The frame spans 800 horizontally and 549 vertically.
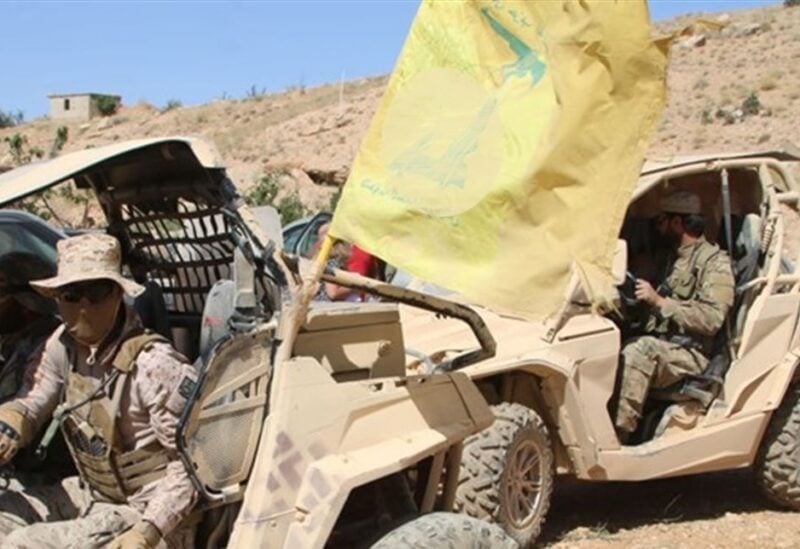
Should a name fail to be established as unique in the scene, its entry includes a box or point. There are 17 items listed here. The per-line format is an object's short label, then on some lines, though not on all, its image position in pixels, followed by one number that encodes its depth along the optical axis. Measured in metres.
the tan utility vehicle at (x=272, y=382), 3.97
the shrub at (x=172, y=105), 62.58
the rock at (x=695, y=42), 46.44
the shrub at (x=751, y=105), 36.00
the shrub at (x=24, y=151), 39.39
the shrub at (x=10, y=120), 64.69
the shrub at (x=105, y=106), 63.75
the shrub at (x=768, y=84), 38.57
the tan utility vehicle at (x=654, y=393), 6.66
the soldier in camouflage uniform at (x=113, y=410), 3.94
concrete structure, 63.97
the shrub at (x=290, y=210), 23.67
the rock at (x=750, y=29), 47.25
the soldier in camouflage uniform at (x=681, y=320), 7.33
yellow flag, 3.94
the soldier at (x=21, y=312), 4.85
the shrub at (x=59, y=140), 53.56
